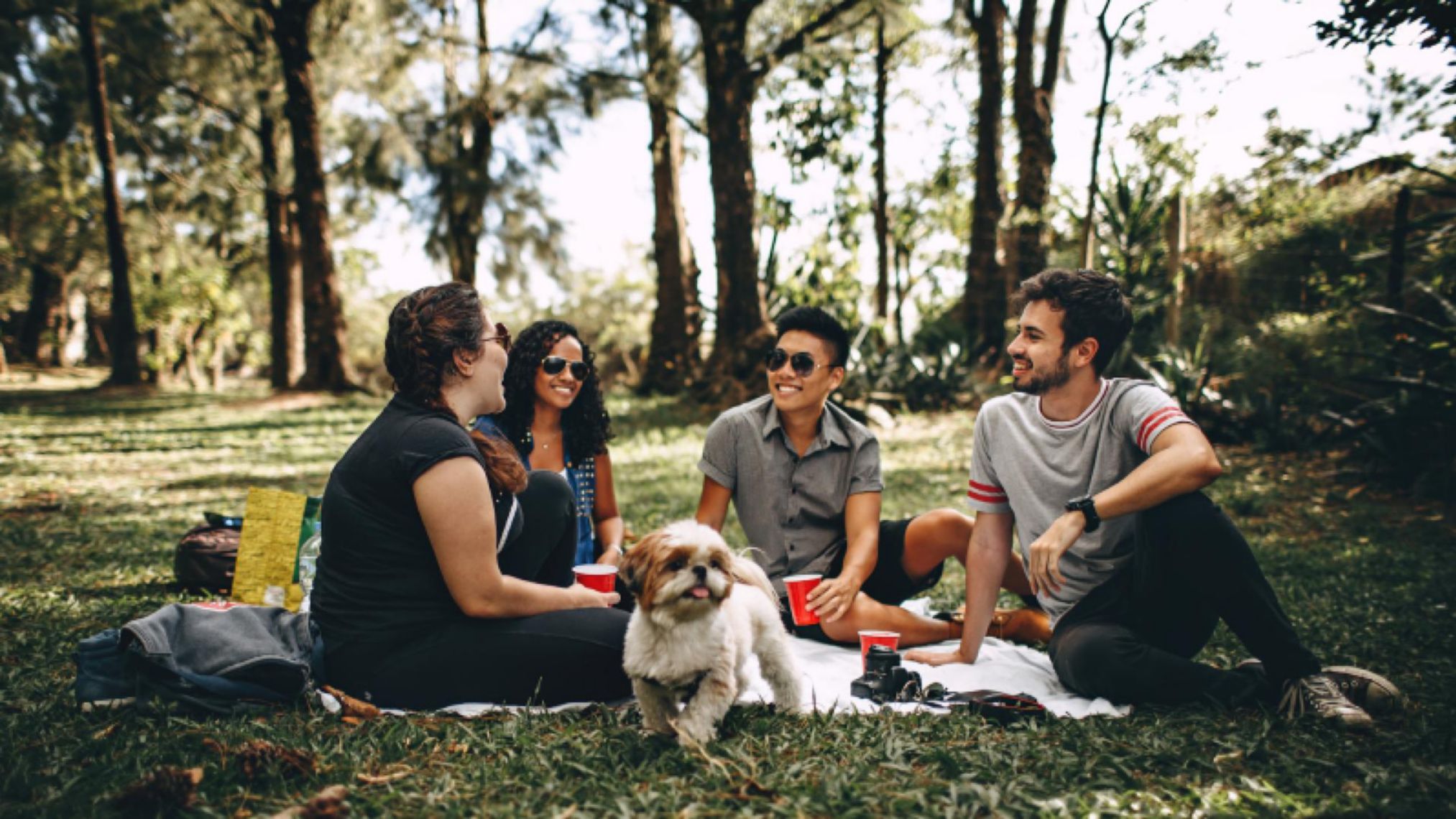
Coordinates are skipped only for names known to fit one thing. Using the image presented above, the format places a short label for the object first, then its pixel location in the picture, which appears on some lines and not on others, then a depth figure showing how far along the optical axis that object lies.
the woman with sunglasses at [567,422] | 4.23
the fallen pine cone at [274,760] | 2.42
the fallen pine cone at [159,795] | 2.21
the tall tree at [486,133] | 17.48
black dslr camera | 3.24
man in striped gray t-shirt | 2.90
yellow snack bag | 4.13
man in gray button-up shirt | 3.88
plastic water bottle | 4.07
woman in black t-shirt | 2.66
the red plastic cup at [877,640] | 3.36
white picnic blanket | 3.12
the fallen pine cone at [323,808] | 2.16
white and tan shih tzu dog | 2.58
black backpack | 4.66
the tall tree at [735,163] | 12.48
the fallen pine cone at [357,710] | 2.88
